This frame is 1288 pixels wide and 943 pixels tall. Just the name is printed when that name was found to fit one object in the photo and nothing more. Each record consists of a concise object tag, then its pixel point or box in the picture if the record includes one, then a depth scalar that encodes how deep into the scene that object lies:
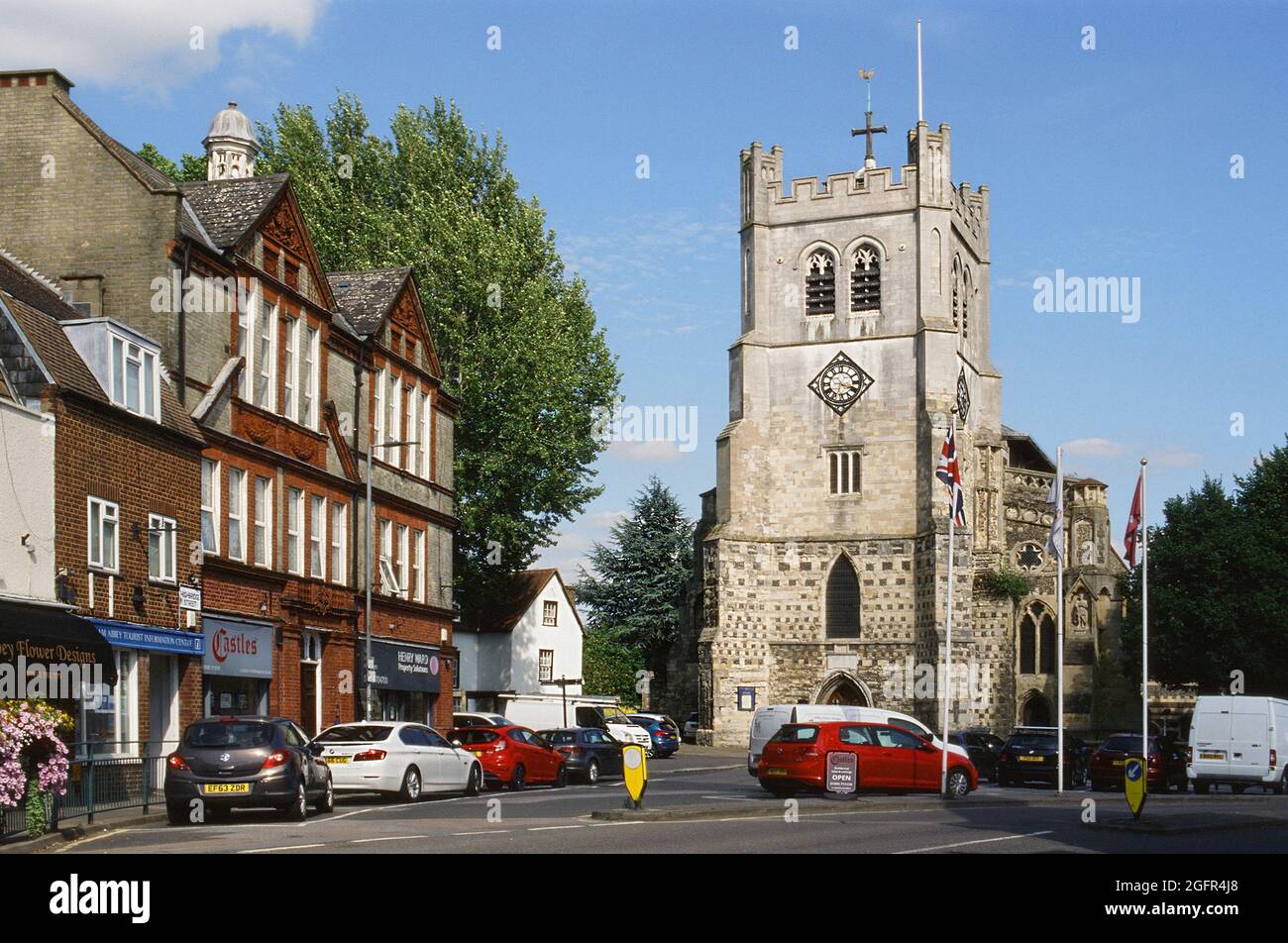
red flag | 36.30
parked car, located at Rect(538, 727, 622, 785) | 39.72
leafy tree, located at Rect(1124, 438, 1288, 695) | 62.12
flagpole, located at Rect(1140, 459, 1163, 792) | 35.69
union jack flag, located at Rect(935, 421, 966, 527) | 33.78
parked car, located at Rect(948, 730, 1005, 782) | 44.53
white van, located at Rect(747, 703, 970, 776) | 40.25
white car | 28.95
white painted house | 61.97
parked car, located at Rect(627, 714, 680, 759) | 56.81
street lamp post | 38.06
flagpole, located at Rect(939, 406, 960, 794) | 30.56
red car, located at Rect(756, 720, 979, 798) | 30.56
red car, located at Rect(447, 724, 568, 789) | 35.78
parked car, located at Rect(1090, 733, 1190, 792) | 38.41
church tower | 65.06
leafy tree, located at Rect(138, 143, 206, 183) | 57.09
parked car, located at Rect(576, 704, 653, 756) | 53.41
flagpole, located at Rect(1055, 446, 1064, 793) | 35.14
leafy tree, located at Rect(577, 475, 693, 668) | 78.94
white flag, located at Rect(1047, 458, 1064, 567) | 35.94
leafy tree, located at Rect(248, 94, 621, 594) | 51.75
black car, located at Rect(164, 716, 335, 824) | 23.41
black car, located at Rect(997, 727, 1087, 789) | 39.28
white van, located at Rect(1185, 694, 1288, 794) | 38.41
